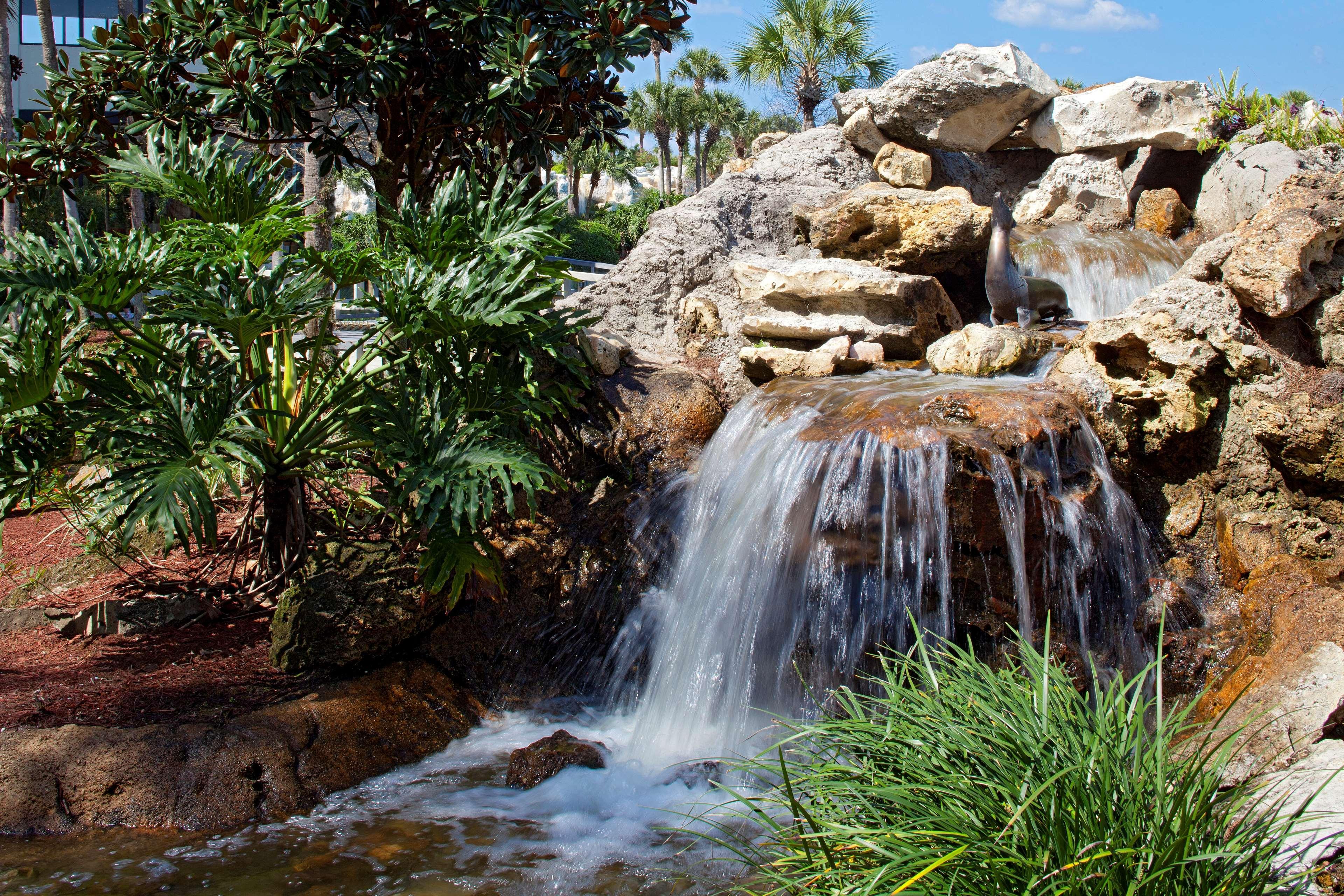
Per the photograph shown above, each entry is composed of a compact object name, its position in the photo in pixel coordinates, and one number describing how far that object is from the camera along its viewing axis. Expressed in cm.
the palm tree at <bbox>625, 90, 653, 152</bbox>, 4697
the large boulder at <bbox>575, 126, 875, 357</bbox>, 807
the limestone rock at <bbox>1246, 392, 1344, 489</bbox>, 541
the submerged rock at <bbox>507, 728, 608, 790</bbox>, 476
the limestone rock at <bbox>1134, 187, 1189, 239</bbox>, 929
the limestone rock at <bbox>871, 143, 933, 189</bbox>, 944
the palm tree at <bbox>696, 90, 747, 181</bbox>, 4647
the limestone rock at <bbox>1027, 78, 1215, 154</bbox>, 962
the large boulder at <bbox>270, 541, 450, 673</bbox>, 536
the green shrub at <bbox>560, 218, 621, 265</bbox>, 3262
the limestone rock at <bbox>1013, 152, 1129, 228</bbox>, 984
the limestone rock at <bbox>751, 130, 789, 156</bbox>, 1188
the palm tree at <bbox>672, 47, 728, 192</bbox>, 4747
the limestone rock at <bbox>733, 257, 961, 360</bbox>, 730
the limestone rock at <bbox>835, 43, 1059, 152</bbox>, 946
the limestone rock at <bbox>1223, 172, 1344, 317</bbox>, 597
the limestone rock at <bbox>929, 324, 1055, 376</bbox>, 662
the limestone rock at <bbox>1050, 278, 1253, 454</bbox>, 590
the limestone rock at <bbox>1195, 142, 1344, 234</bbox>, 828
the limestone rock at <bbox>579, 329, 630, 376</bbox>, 682
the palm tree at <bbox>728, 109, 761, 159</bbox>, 4722
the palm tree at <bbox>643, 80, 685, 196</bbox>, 4594
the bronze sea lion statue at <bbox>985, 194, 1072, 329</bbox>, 766
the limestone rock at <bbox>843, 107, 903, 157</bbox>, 987
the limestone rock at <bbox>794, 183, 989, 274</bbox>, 789
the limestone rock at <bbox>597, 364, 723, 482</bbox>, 651
